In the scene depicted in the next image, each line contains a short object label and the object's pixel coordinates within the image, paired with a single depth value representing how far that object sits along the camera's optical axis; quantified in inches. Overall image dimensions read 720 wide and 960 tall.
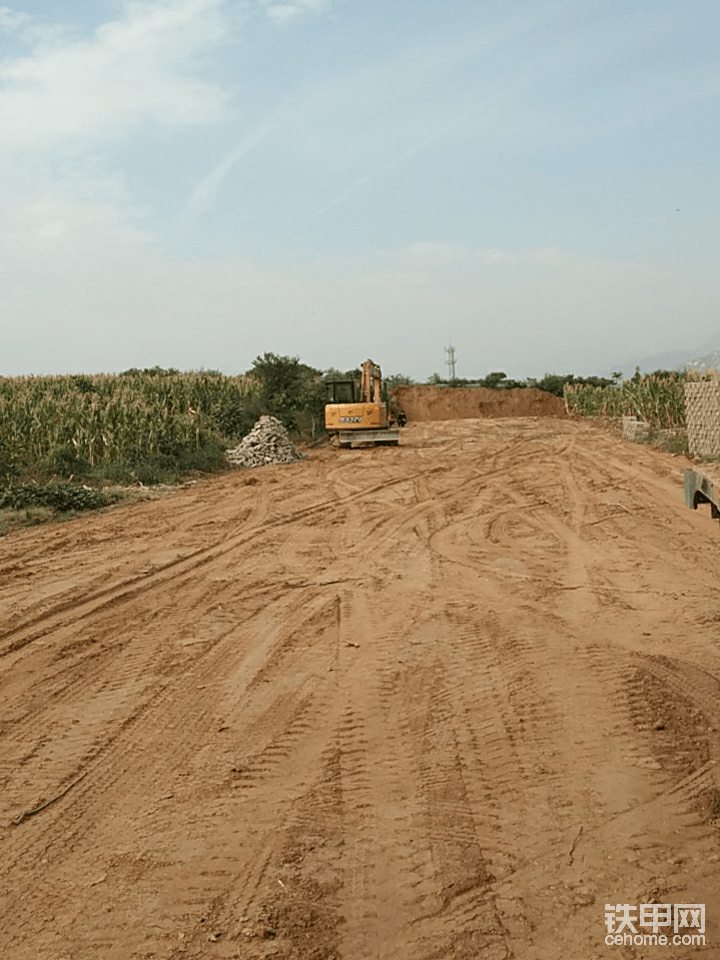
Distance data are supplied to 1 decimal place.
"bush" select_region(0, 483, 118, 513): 550.0
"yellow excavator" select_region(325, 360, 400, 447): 979.3
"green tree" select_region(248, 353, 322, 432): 1177.4
